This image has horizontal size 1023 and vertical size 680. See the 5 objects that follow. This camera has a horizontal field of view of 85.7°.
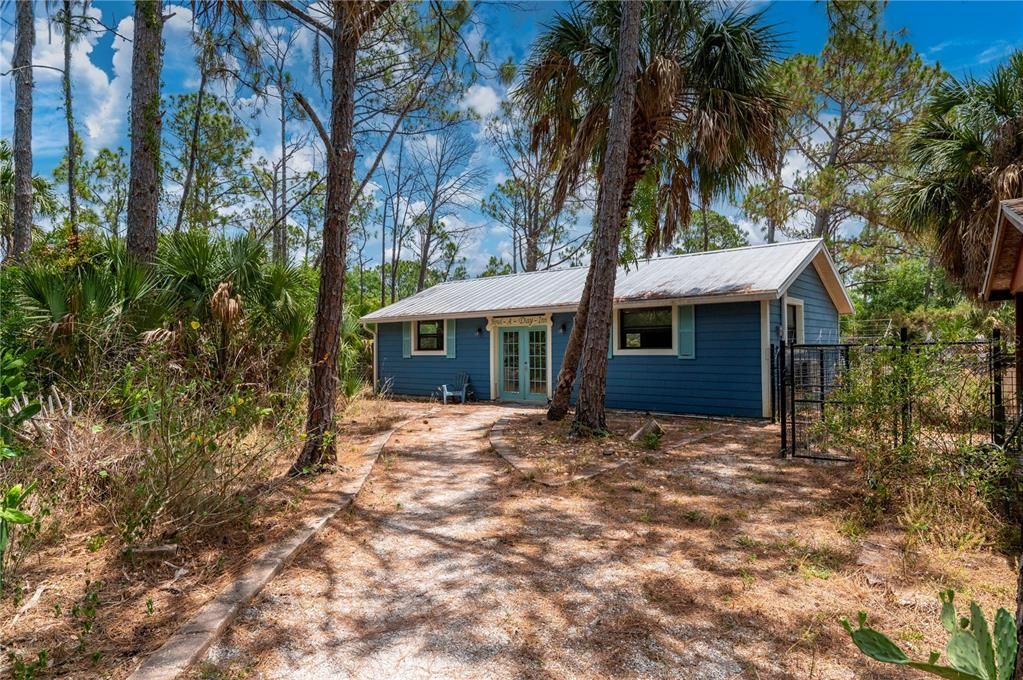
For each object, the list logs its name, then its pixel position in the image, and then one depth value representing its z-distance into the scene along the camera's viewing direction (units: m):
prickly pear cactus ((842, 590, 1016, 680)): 1.68
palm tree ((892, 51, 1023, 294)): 8.77
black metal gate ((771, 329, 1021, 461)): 4.33
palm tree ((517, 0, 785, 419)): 8.68
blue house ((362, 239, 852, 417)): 9.95
